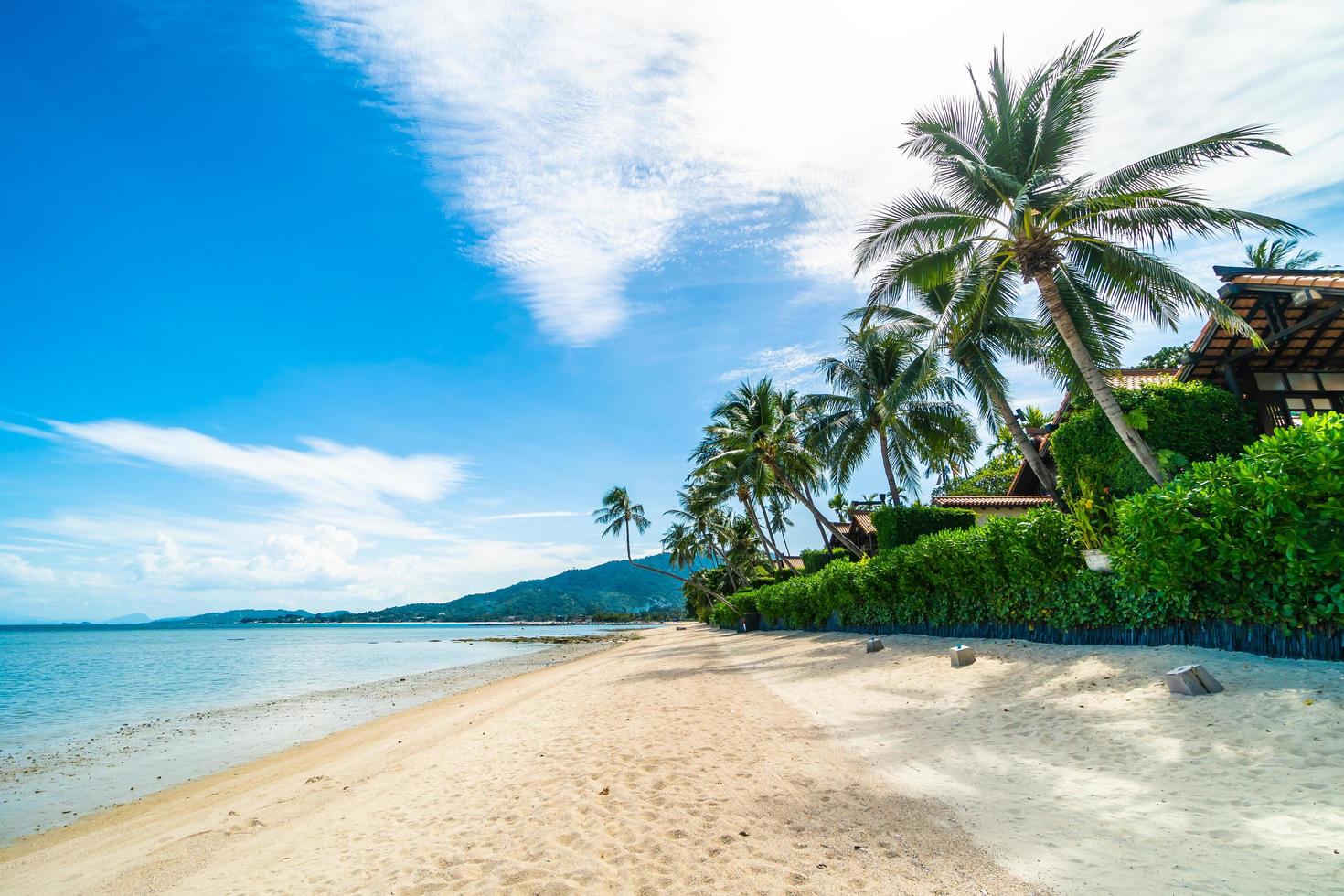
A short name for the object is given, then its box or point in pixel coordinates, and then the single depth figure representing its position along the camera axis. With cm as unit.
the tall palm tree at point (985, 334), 1296
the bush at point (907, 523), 1702
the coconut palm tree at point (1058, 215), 1067
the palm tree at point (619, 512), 4862
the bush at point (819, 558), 2880
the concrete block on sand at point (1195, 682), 572
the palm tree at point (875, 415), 2288
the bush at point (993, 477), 3747
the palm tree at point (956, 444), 2297
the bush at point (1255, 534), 538
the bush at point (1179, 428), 1173
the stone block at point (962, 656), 968
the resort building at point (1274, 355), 1094
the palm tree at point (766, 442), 2546
